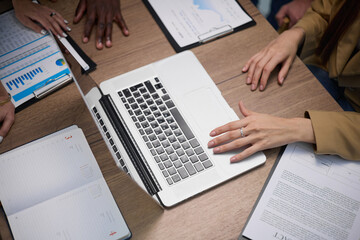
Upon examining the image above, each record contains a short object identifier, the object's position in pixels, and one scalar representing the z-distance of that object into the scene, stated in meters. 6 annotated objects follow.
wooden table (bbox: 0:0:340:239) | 0.76
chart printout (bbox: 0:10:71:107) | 0.93
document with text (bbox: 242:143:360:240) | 0.74
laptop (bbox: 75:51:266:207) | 0.79
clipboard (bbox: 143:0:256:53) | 1.01
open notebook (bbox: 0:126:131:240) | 0.74
